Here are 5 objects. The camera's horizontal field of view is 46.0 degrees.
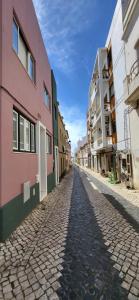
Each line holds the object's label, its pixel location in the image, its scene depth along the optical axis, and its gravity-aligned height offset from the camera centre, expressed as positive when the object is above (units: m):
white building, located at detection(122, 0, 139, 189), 9.05 +4.76
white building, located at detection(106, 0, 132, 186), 11.11 +4.15
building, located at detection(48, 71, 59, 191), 12.99 +1.30
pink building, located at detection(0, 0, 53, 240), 3.90 +1.51
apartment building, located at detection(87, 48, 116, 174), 15.95 +5.89
